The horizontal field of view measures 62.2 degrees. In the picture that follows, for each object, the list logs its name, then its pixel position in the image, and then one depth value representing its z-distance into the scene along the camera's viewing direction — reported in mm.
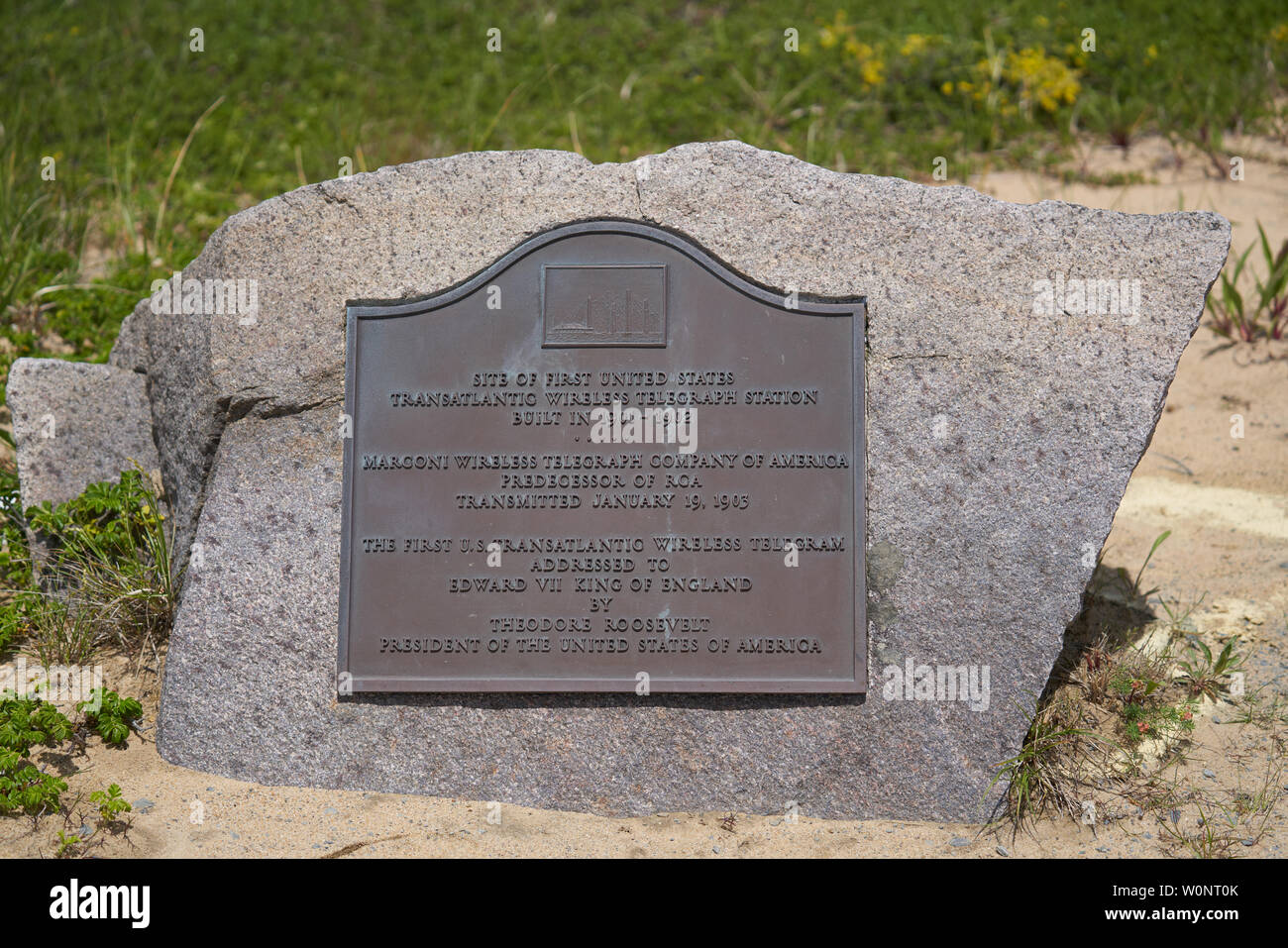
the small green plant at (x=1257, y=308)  5855
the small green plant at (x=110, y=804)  3096
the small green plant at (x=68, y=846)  3012
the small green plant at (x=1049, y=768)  3352
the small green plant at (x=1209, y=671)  3857
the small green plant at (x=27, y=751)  3131
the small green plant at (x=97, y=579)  3881
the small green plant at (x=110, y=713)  3500
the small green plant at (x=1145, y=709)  3668
